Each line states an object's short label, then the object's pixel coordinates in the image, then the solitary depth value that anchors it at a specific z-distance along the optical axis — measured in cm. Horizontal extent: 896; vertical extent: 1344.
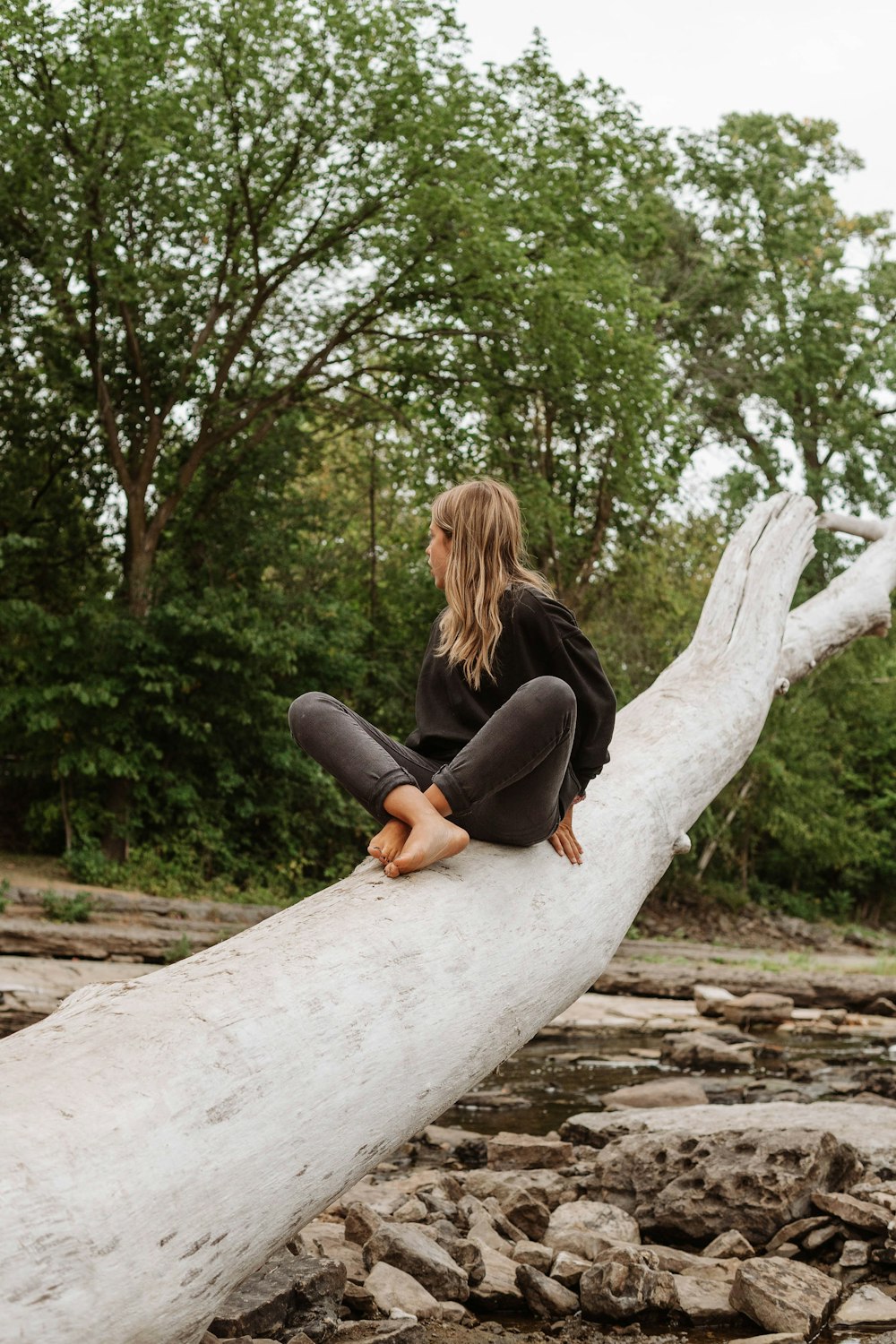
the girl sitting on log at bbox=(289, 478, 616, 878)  294
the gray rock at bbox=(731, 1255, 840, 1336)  360
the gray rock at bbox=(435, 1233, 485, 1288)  387
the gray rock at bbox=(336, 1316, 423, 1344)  303
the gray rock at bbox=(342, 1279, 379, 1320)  352
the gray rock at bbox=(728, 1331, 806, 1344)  339
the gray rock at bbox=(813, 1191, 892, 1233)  438
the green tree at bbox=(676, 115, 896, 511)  2489
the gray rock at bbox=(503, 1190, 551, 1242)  453
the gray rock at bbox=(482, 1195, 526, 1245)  443
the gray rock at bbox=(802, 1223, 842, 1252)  443
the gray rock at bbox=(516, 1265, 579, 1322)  376
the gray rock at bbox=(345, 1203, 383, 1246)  417
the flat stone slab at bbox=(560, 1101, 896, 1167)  564
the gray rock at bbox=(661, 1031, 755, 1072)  954
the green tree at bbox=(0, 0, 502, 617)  1446
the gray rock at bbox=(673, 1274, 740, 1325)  370
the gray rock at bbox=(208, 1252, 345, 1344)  312
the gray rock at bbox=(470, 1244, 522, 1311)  378
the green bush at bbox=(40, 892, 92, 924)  1285
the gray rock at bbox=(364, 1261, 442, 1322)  355
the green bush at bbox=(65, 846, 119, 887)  1538
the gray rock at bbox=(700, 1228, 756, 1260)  439
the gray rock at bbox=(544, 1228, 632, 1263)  420
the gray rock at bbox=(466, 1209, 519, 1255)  426
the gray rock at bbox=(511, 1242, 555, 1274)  411
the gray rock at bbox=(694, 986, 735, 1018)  1248
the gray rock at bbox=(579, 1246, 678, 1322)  369
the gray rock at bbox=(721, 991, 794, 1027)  1213
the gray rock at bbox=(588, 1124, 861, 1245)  461
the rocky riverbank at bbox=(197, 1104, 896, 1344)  357
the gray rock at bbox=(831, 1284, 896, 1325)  365
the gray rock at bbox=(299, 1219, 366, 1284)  379
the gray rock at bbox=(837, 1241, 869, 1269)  423
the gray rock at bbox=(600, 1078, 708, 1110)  755
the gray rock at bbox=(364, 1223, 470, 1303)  376
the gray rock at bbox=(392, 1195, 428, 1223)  458
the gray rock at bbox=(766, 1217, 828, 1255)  446
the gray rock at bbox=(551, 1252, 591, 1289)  393
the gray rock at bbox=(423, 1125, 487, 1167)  620
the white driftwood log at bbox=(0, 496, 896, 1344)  190
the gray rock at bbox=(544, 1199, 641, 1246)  447
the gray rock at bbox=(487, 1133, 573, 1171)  587
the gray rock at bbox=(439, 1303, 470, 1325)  360
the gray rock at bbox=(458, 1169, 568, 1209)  499
